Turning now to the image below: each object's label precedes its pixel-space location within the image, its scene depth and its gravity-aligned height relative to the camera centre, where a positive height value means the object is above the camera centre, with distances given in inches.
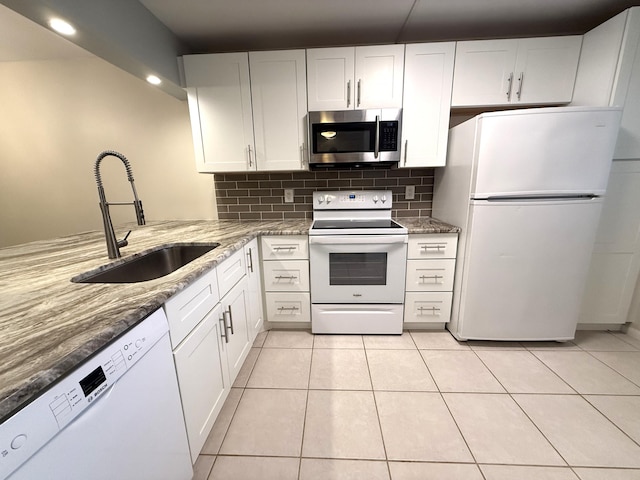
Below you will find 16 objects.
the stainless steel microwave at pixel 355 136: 72.5 +15.3
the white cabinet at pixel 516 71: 69.6 +32.4
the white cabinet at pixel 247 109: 74.2 +24.4
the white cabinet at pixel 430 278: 74.6 -27.2
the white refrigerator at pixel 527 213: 59.9 -6.9
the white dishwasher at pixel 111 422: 18.3 -21.0
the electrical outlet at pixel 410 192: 91.2 -1.4
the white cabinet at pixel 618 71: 59.8 +28.5
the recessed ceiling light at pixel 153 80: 69.1 +30.9
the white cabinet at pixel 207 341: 38.3 -27.5
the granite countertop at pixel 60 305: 19.7 -13.4
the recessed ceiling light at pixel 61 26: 45.5 +30.7
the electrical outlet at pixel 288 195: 93.2 -2.1
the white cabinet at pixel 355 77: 71.9 +32.2
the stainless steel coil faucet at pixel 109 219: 46.4 -5.1
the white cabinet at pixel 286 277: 76.3 -27.2
